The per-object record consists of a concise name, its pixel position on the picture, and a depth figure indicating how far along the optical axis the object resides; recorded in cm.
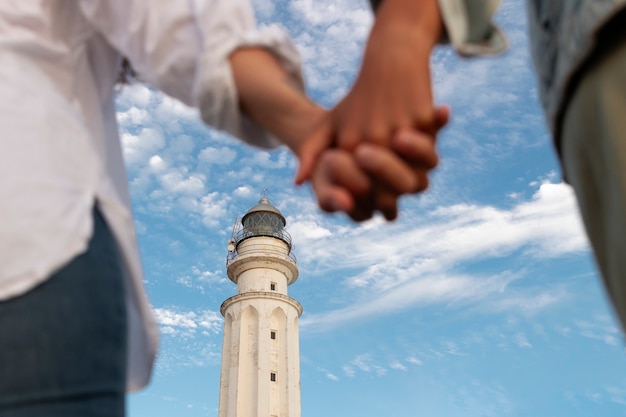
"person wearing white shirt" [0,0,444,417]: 78
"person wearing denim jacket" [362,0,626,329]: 97
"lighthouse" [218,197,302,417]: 1881
